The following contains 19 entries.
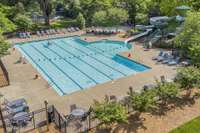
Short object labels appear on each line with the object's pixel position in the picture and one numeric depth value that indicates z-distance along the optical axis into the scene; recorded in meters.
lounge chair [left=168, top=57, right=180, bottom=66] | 14.40
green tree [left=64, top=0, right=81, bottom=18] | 25.38
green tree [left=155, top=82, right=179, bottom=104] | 9.06
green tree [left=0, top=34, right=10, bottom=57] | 13.48
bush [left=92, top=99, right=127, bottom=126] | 7.65
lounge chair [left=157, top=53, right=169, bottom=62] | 15.20
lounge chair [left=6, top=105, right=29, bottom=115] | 9.06
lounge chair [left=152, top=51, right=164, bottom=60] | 15.58
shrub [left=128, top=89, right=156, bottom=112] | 8.32
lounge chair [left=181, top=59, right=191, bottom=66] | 14.03
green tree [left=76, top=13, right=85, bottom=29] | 24.19
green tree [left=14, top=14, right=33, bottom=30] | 22.12
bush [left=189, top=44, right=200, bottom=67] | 12.08
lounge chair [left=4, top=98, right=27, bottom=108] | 9.58
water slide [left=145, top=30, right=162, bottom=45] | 18.58
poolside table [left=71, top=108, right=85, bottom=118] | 8.51
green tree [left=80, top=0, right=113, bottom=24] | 24.49
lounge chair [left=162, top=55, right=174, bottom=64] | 14.76
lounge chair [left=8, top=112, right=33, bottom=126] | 8.39
